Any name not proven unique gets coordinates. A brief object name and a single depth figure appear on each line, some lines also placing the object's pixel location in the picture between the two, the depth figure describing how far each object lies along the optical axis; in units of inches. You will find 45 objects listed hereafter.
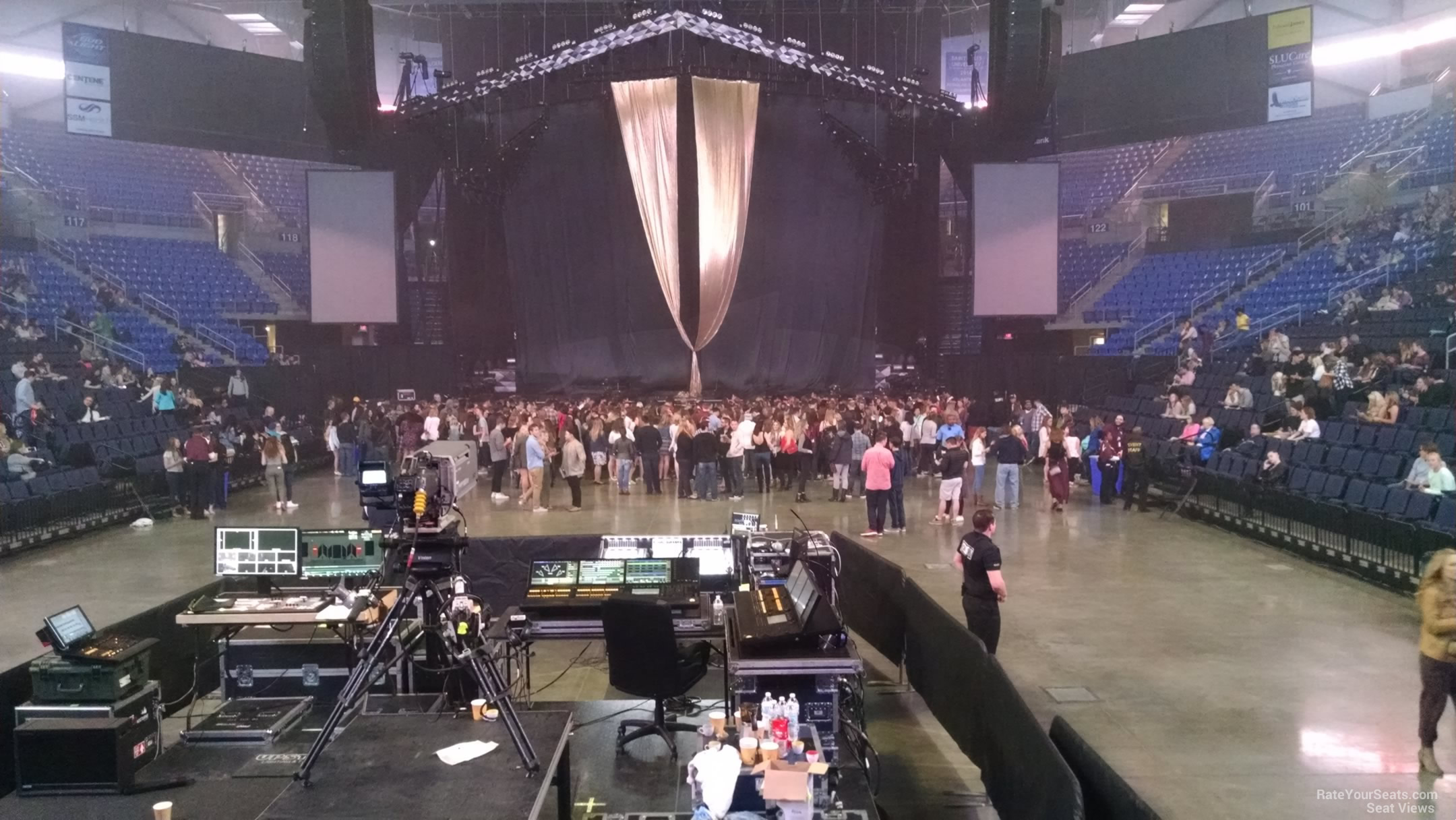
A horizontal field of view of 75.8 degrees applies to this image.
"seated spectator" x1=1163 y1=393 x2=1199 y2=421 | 588.4
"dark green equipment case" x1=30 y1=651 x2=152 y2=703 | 188.4
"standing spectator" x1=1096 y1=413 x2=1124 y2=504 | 522.3
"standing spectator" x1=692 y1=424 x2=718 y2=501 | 514.6
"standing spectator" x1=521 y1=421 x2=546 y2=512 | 486.9
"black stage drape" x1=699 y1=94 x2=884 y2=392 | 842.2
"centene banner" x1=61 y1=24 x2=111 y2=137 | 797.9
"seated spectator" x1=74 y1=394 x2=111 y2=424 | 588.1
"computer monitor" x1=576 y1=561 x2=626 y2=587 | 251.3
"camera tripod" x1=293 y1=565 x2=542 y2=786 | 129.5
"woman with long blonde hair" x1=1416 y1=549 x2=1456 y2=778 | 187.8
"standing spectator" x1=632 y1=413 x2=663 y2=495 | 532.4
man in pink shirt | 420.2
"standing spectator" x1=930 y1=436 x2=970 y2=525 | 448.5
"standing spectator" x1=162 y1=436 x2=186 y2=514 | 501.0
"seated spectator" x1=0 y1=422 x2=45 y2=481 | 470.9
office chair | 198.5
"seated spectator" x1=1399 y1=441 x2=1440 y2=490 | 367.6
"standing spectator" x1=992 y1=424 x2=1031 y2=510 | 468.8
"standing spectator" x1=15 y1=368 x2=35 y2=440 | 539.2
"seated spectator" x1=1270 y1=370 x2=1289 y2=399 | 602.2
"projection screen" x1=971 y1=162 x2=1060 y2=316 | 733.9
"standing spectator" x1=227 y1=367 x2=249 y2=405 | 717.9
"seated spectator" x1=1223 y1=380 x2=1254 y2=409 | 592.1
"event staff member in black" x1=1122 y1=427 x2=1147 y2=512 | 514.9
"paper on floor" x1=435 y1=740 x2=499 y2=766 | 130.9
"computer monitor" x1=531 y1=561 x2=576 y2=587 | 251.4
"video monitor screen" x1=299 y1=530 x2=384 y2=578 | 260.6
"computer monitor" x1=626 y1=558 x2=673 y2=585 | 251.0
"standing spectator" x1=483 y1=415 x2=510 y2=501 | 534.9
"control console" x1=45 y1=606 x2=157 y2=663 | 187.6
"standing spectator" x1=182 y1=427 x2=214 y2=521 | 495.2
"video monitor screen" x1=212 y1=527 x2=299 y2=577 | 253.8
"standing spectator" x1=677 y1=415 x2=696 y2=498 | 523.8
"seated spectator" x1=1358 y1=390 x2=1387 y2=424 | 481.4
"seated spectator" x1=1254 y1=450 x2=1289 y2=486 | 451.2
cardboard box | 125.2
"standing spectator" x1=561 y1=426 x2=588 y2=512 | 490.3
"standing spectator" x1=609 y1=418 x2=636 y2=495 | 541.6
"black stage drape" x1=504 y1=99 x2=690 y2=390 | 837.8
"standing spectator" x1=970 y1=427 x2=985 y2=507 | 506.0
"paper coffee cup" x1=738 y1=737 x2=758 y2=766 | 135.3
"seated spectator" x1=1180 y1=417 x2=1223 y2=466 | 515.9
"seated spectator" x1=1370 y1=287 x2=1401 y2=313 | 675.4
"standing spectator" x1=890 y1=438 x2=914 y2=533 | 440.5
